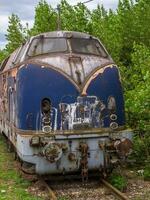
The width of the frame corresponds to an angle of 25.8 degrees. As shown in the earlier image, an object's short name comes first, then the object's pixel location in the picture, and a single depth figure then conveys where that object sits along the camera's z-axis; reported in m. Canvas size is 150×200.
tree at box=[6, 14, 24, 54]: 19.54
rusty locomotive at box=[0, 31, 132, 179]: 5.96
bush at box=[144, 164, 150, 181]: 6.41
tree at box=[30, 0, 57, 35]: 16.23
